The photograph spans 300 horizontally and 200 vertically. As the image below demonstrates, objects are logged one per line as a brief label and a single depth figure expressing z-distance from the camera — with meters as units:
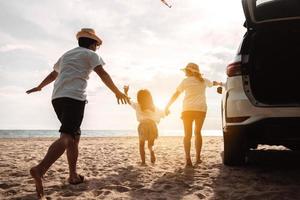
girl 6.39
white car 3.91
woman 5.99
